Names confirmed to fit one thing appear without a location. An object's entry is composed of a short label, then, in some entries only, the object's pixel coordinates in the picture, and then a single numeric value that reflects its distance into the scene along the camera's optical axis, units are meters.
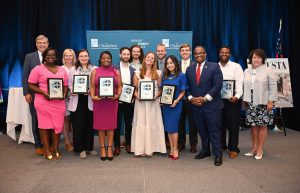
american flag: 4.92
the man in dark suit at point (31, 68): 3.25
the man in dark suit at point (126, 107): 3.27
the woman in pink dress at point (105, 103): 3.02
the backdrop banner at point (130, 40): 4.49
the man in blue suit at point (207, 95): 2.90
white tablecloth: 4.01
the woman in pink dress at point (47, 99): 3.01
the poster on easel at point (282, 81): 4.67
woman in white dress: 3.16
